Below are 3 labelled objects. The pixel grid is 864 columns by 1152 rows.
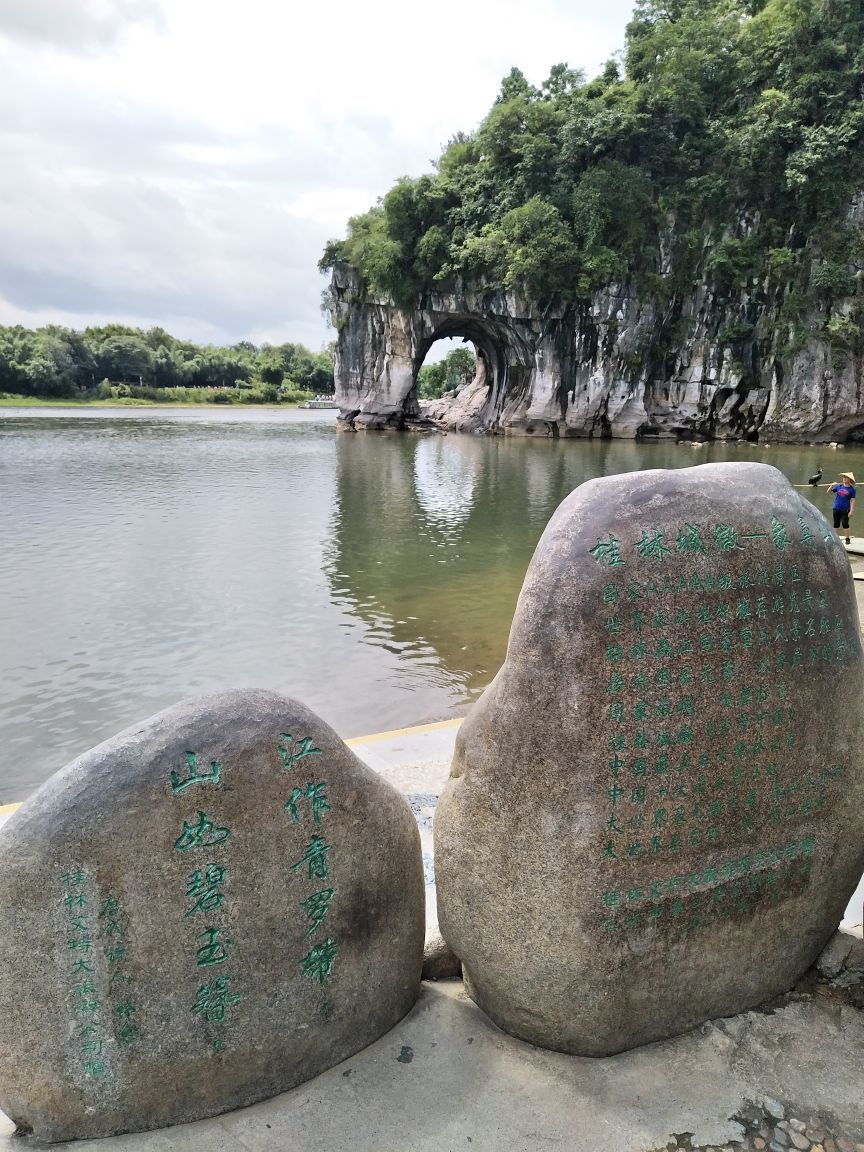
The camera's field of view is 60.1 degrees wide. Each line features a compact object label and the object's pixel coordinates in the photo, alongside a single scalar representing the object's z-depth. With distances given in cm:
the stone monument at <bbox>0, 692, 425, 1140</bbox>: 203
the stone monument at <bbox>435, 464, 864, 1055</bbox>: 234
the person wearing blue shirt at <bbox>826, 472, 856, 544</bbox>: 1161
